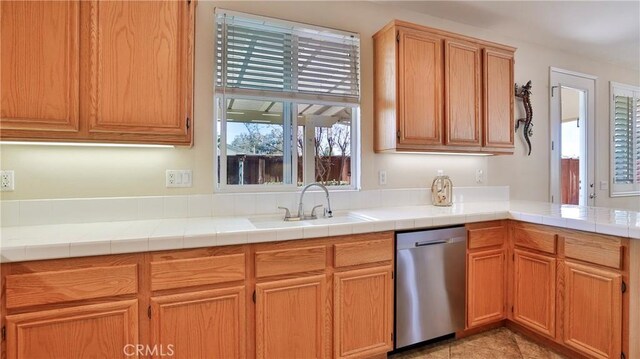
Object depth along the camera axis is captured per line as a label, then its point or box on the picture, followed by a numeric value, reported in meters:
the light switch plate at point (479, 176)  3.06
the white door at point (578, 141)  3.64
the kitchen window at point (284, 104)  2.24
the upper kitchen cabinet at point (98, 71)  1.56
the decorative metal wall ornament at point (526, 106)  3.21
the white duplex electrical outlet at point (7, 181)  1.76
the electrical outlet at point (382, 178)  2.66
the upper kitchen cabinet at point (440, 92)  2.40
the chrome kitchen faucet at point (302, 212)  2.25
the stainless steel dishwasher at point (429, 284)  2.01
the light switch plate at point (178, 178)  2.07
